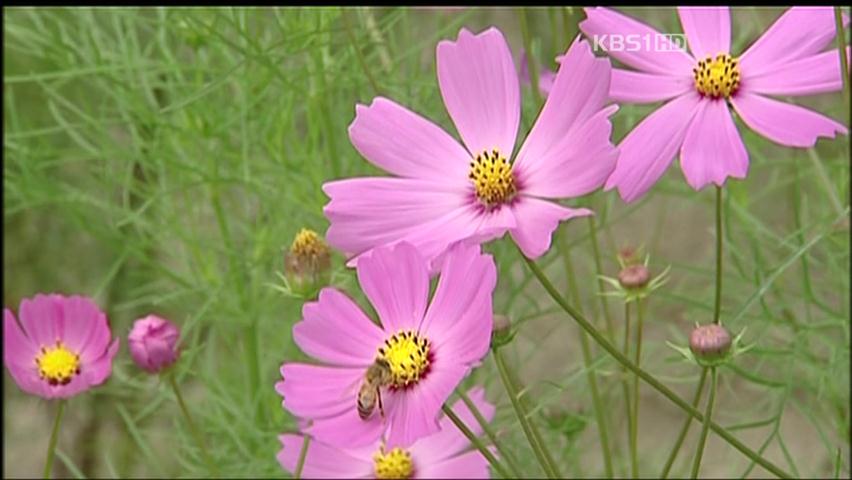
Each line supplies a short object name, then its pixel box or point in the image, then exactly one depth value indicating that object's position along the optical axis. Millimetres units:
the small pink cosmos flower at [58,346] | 994
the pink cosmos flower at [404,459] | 1004
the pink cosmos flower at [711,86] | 916
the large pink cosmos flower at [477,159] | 896
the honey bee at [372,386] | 908
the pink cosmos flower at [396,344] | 890
